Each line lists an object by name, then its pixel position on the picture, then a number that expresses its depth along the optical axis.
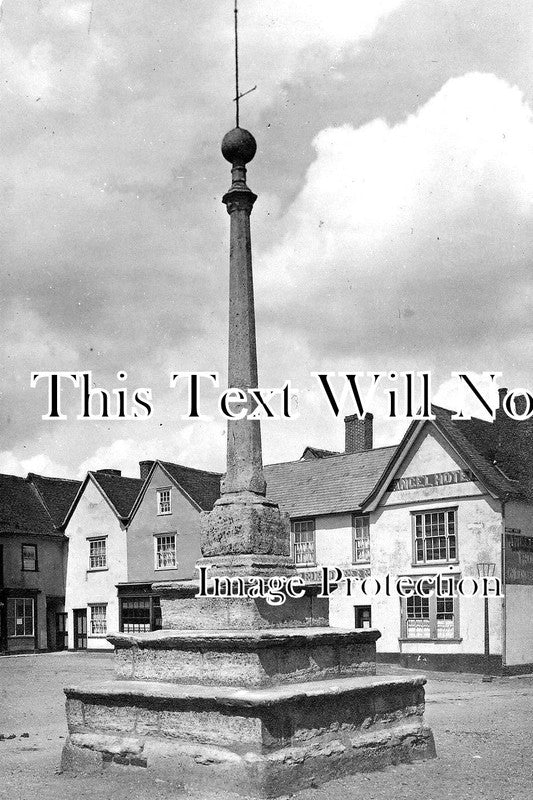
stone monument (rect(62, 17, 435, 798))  8.45
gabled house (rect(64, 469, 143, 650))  37.62
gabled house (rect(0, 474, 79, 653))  37.81
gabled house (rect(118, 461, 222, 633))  35.44
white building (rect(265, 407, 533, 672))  25.00
